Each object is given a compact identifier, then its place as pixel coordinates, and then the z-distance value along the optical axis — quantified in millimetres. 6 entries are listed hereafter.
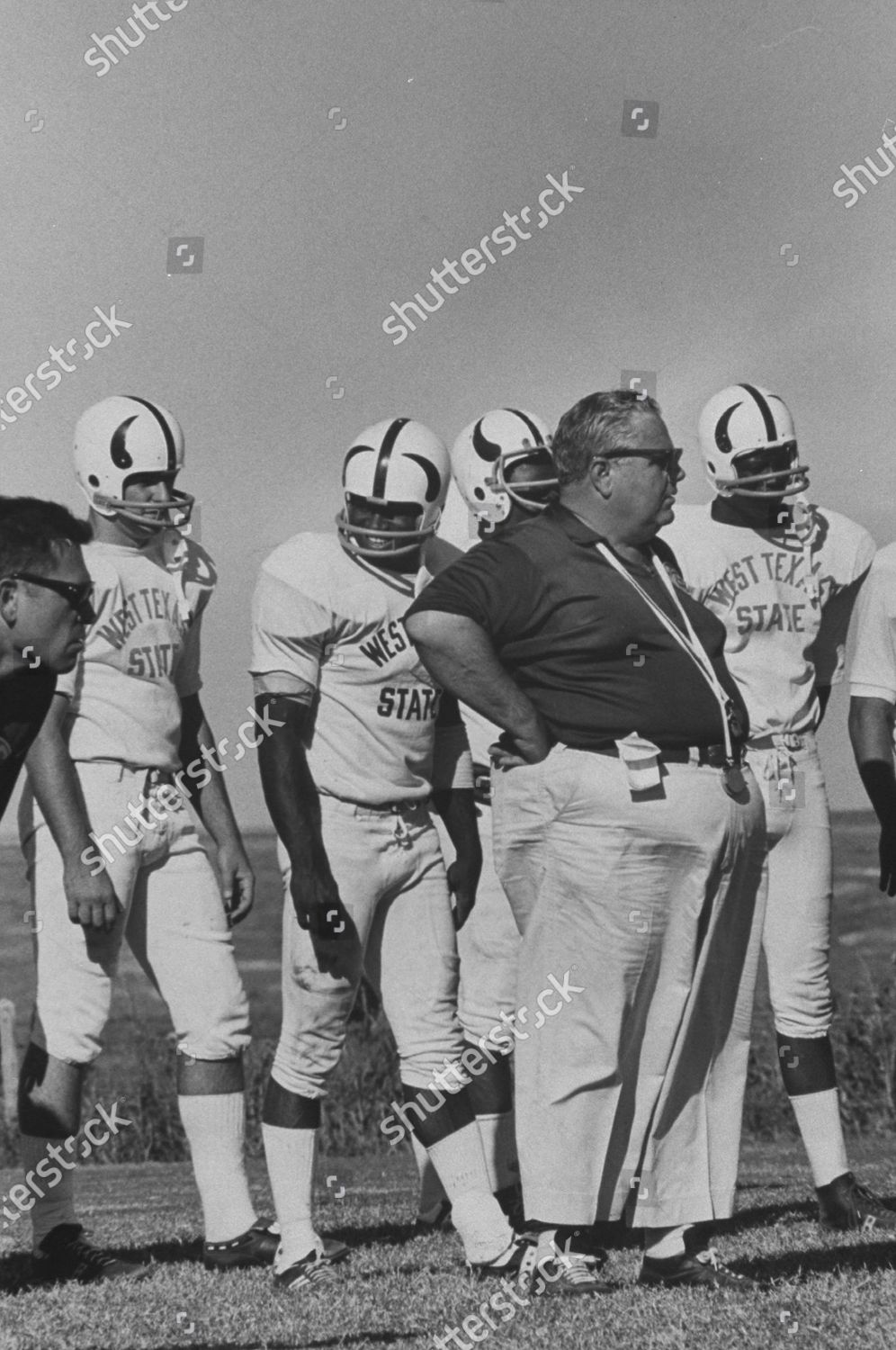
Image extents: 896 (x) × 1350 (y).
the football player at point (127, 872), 14281
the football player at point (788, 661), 15891
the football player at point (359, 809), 14219
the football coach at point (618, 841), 11766
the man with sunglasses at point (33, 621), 10312
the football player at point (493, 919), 16625
